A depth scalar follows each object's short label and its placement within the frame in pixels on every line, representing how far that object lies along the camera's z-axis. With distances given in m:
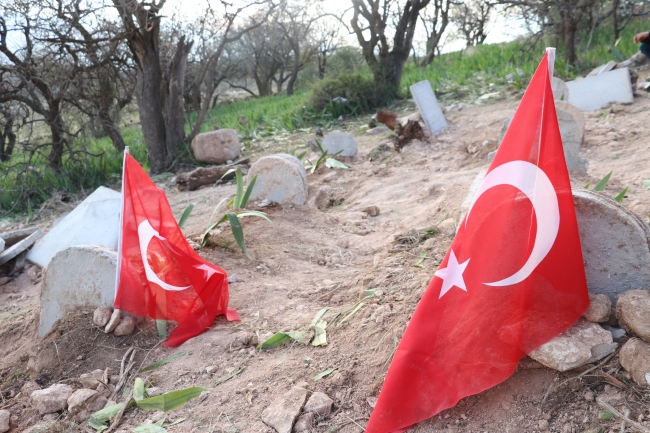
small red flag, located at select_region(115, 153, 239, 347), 2.84
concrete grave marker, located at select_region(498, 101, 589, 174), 4.27
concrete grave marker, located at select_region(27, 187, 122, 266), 4.71
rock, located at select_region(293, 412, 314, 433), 1.89
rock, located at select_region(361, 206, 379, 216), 4.91
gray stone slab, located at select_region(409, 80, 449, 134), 7.64
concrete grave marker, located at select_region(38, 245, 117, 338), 2.96
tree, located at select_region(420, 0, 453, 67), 18.40
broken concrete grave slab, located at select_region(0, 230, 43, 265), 4.91
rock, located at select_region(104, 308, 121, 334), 2.85
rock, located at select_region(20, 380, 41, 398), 2.58
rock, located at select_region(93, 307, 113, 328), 2.89
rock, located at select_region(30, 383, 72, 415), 2.38
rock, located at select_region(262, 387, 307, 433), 1.90
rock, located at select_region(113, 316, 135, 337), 2.86
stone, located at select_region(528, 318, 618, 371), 1.70
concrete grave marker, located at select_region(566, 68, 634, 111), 6.65
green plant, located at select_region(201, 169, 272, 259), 3.75
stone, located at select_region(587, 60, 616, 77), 7.84
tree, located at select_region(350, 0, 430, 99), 10.93
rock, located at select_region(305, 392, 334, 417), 1.96
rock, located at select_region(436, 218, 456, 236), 3.31
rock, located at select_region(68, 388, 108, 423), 2.33
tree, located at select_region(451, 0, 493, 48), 21.39
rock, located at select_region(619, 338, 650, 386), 1.61
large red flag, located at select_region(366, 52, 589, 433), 1.75
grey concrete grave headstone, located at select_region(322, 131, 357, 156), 7.32
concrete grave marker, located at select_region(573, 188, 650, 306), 1.86
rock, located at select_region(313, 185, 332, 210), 5.41
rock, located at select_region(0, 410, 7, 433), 2.34
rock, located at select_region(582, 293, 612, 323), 1.80
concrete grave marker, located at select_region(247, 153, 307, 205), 5.04
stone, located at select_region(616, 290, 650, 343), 1.67
